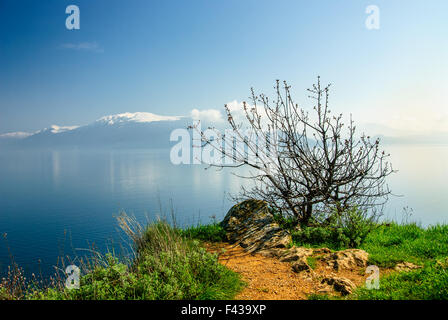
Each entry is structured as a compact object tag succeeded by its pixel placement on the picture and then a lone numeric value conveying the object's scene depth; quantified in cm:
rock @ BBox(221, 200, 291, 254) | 714
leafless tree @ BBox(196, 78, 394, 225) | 834
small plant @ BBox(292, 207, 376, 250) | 741
